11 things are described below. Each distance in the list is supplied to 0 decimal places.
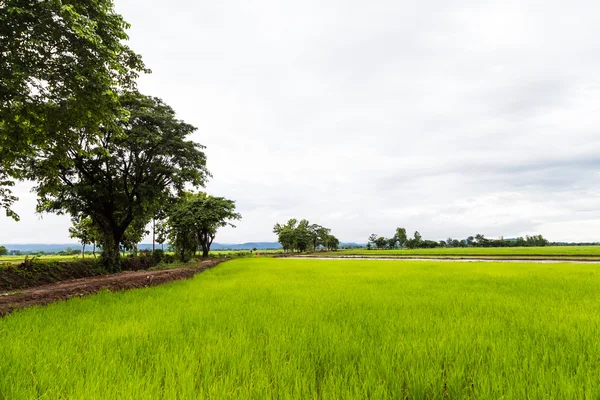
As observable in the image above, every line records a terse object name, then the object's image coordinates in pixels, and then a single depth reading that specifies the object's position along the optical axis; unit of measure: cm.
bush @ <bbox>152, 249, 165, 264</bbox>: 3191
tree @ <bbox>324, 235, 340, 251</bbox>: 11875
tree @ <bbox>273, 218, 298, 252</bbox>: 8057
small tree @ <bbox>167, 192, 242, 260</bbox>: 2890
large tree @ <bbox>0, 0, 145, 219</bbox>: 791
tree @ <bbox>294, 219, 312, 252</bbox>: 8200
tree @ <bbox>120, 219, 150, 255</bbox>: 3092
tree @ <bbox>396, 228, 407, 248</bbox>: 12350
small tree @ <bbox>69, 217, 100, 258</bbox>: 3338
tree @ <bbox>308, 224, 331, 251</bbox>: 10472
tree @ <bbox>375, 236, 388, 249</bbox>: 12602
